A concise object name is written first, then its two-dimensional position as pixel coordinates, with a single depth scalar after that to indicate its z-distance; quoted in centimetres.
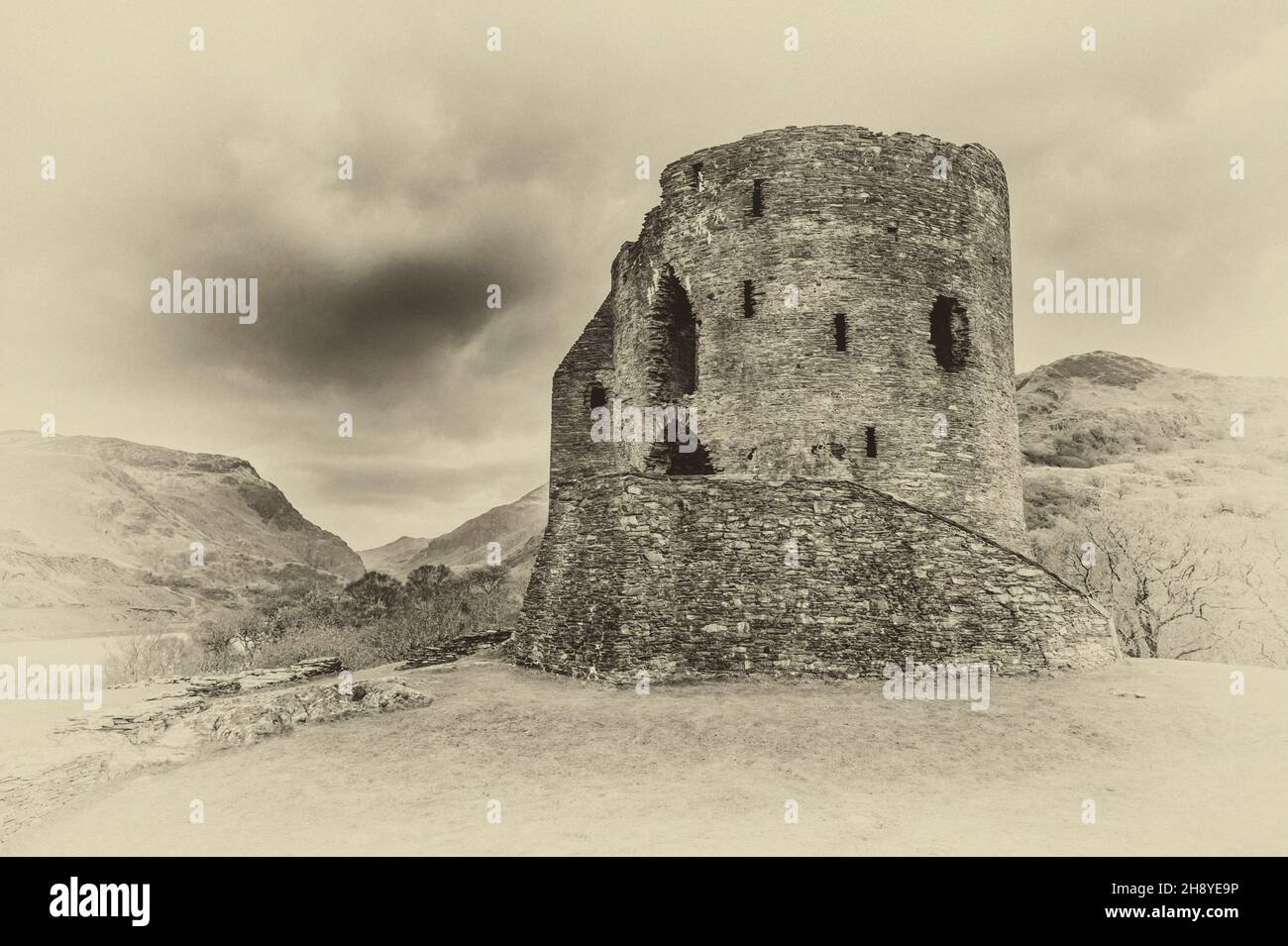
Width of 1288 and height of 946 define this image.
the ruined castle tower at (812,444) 1145
